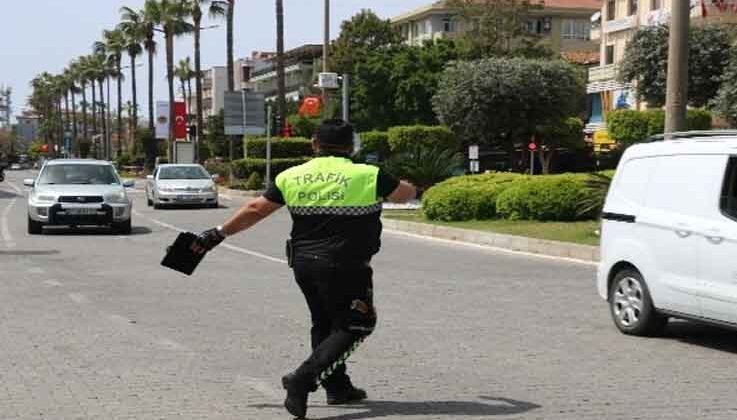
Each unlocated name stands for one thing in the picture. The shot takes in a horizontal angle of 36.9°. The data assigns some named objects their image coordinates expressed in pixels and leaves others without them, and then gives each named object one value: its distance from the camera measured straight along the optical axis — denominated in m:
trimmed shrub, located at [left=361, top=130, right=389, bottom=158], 49.28
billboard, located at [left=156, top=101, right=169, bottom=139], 86.88
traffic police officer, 5.97
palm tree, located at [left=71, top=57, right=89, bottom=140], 126.25
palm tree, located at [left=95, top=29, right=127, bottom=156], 93.49
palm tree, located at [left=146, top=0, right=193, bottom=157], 69.88
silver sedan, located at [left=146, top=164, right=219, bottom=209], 33.62
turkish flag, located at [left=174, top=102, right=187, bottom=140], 72.21
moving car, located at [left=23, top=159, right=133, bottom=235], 21.53
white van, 8.59
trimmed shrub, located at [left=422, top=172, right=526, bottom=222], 24.06
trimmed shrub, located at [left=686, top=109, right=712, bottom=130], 41.25
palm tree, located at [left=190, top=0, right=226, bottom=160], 64.54
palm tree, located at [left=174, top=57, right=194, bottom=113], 134.25
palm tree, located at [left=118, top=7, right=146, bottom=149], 82.50
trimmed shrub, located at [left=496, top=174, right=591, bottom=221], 21.70
